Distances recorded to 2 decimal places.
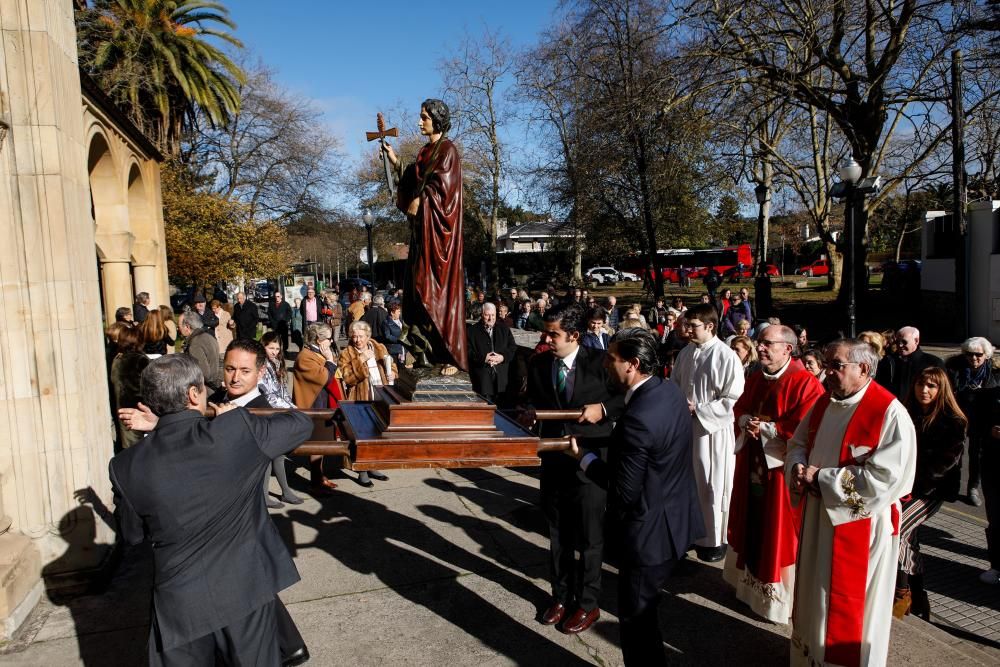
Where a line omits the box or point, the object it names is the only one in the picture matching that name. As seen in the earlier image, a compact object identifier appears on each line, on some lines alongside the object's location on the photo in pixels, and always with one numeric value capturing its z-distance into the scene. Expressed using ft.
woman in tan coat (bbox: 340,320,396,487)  24.41
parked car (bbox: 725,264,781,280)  145.24
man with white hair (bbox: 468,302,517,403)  25.29
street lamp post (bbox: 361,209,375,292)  74.54
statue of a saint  12.88
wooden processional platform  10.35
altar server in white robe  18.21
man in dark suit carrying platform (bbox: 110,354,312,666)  8.97
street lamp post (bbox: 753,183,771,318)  61.82
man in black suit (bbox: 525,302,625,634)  14.46
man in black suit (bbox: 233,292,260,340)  48.78
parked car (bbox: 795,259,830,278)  156.04
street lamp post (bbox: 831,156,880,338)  41.09
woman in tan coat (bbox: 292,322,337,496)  23.63
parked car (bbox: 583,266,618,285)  173.04
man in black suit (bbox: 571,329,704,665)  10.95
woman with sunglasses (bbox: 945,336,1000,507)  21.01
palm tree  61.82
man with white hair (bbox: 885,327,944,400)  23.34
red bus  151.33
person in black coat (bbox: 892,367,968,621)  15.02
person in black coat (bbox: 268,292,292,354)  51.90
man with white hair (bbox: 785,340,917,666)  11.34
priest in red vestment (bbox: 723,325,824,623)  14.75
